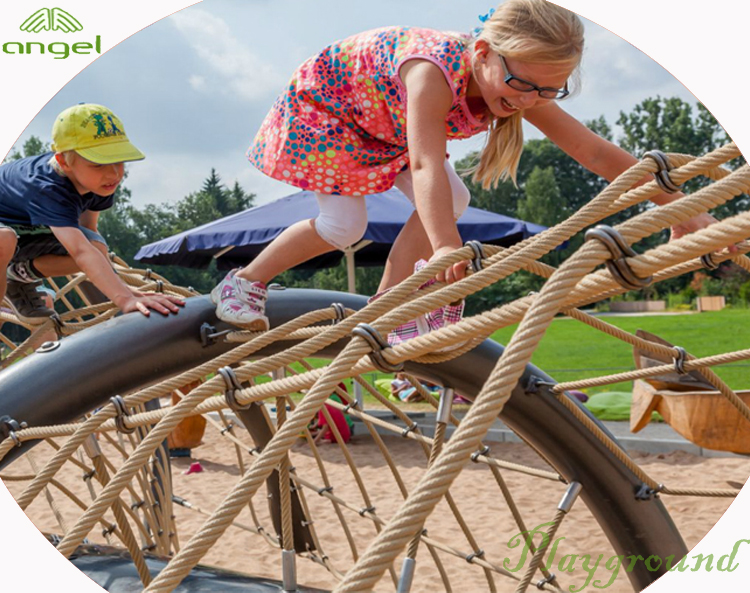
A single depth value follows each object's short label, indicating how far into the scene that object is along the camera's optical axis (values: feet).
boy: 5.68
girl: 4.46
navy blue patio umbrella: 17.06
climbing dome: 2.65
